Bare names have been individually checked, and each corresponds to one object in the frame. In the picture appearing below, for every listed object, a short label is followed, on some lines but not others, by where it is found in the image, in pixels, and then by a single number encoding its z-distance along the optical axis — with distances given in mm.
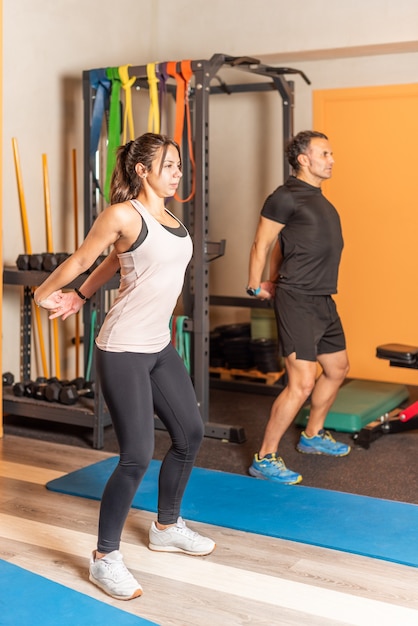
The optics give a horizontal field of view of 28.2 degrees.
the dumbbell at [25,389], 4500
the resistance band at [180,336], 4473
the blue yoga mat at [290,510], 2926
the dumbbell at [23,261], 4438
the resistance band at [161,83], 4316
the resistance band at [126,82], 4406
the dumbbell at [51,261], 4328
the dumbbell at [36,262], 4395
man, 3688
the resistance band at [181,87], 4227
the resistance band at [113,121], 4465
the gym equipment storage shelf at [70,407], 4164
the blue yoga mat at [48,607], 2363
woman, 2479
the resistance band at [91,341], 4484
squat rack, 4219
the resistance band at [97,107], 4516
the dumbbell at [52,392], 4402
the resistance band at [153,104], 4324
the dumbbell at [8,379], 4699
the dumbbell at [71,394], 4355
